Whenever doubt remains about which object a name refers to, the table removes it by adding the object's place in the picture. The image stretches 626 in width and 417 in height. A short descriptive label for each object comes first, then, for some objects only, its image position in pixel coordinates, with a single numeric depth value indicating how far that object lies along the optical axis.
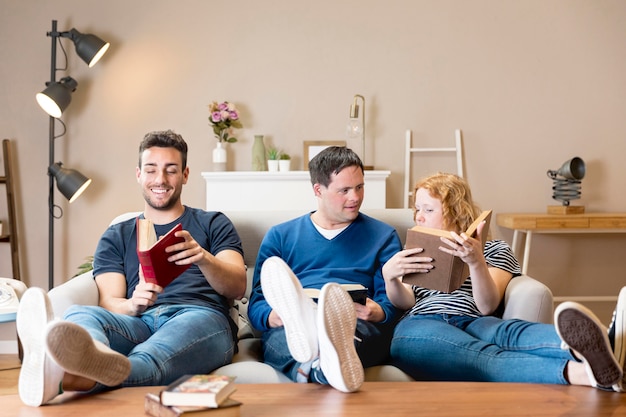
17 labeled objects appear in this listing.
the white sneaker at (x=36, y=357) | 1.72
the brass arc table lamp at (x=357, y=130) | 4.57
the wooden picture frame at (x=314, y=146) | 4.62
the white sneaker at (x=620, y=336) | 1.80
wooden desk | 4.28
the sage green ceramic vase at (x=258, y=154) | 4.52
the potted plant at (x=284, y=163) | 4.46
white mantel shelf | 4.40
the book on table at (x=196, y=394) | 1.62
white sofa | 2.22
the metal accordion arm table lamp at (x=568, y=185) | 4.43
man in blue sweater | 2.21
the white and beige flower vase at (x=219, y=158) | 4.52
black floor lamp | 4.29
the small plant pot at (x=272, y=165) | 4.48
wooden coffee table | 1.69
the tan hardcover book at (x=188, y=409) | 1.61
